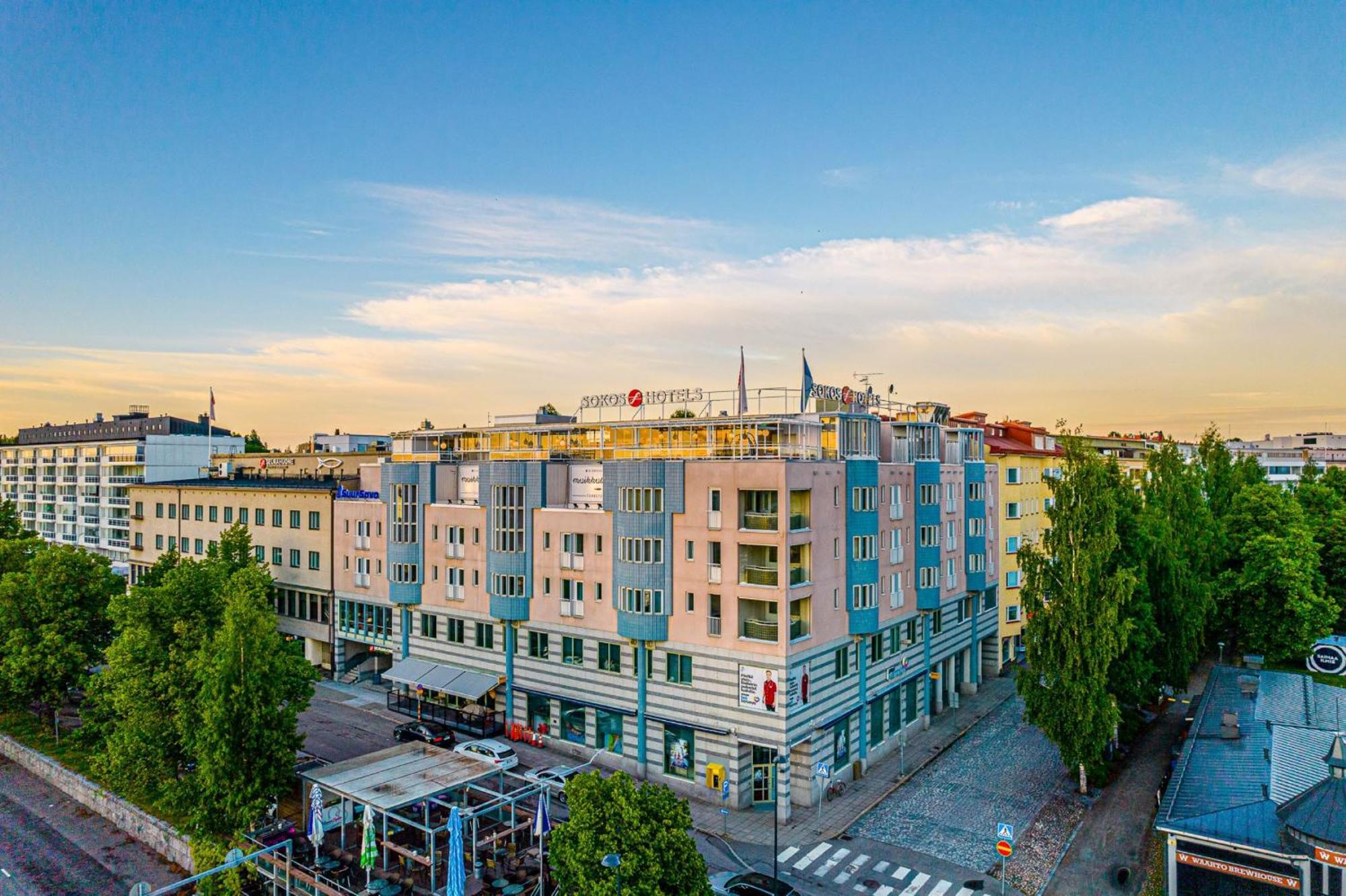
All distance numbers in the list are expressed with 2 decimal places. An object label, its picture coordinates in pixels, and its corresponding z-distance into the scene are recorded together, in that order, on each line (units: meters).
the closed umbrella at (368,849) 31.69
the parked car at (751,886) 32.81
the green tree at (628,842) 26.56
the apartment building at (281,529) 68.06
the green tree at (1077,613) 42.41
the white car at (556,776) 42.81
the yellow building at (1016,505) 70.38
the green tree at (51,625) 51.47
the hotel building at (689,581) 43.19
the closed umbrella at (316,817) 32.94
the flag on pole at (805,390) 49.00
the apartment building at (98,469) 110.44
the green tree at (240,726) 36.50
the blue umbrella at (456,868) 29.84
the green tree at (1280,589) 59.97
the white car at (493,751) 47.16
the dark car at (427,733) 50.94
